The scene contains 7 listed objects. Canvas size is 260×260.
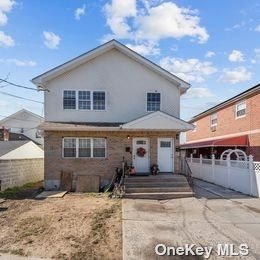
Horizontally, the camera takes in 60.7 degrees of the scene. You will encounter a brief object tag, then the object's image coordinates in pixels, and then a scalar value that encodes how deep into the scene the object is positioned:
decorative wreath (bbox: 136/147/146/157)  13.05
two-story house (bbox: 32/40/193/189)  12.76
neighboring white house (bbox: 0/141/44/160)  14.26
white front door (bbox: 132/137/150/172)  13.09
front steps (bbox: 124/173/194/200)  10.79
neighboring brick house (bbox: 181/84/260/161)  15.19
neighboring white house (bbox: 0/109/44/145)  25.73
